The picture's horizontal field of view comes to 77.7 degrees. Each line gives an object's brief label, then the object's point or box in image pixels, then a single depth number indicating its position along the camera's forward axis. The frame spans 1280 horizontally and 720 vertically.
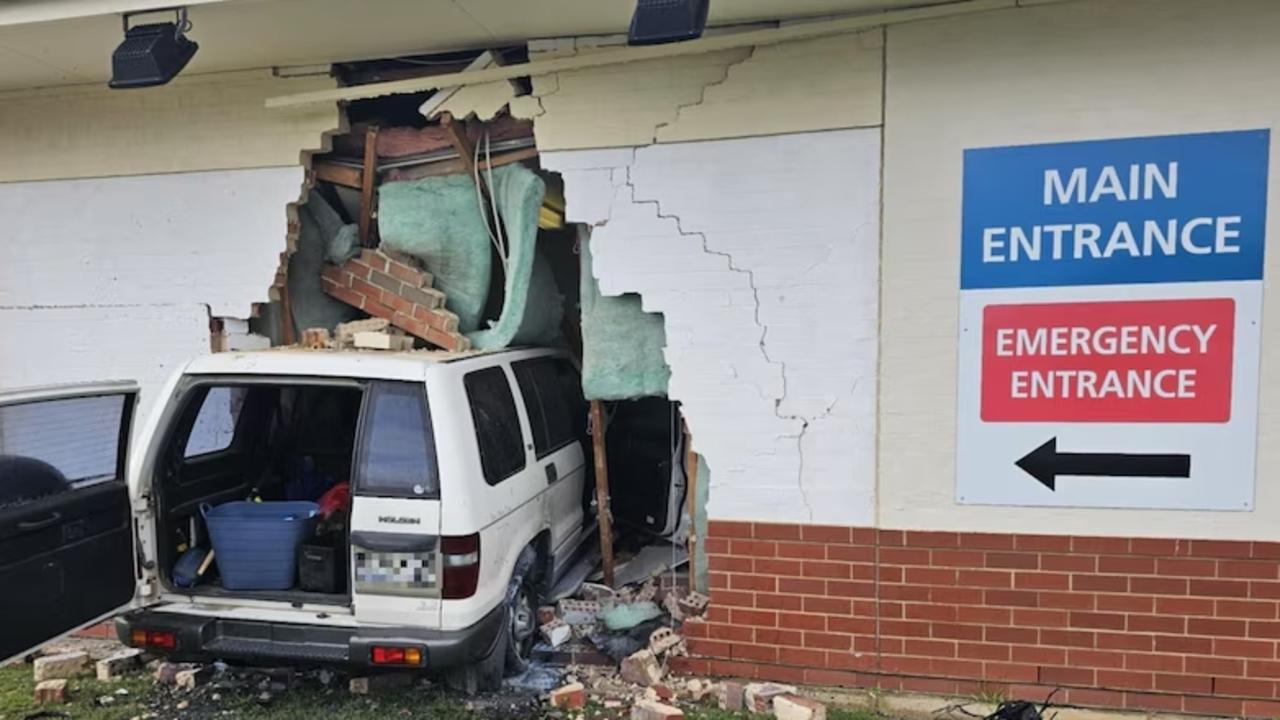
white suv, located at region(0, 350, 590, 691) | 3.42
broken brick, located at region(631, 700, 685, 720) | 3.88
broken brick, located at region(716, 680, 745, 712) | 4.13
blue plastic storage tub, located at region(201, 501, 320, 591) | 3.96
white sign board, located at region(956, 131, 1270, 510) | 3.78
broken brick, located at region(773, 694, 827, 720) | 3.90
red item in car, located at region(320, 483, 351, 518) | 4.20
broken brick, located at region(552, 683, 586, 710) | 4.11
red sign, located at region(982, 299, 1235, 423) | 3.80
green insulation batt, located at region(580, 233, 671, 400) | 4.56
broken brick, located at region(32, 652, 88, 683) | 4.50
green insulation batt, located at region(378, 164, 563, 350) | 4.95
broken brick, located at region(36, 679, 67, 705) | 4.20
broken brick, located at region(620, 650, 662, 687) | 4.34
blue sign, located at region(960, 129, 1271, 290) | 3.76
